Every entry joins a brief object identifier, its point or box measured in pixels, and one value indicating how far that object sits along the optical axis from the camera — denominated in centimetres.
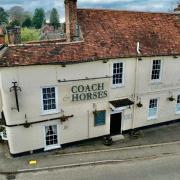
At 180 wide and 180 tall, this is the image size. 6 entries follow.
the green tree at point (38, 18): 10540
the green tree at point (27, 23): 9994
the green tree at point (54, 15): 11903
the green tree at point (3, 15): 10362
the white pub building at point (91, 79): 1899
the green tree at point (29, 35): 6148
